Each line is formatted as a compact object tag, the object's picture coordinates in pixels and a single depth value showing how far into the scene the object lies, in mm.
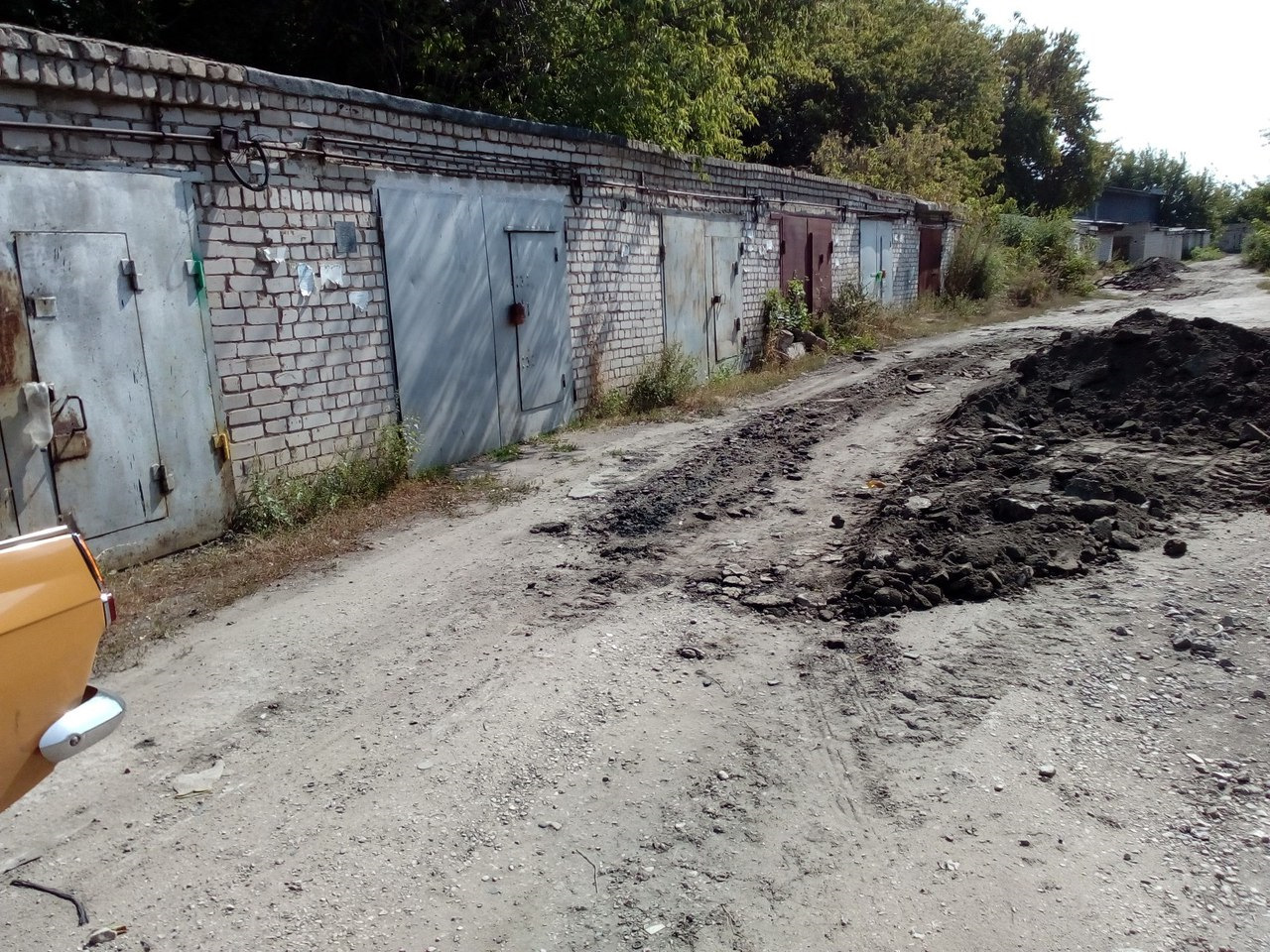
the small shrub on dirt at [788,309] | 15680
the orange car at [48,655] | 2318
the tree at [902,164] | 24938
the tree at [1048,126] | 38562
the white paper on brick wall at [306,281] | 7047
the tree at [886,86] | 27609
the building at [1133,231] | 47781
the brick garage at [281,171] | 5449
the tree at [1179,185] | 64094
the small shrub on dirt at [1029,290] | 25094
